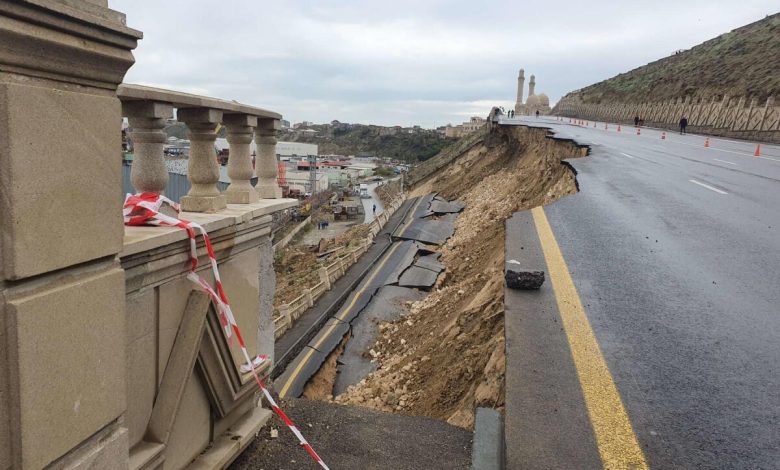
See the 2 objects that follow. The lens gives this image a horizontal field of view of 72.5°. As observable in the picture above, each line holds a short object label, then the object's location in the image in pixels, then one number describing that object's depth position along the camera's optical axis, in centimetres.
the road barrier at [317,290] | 1252
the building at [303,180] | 7444
